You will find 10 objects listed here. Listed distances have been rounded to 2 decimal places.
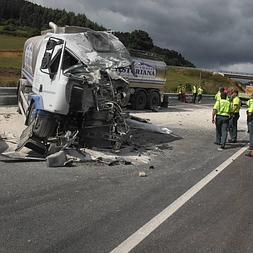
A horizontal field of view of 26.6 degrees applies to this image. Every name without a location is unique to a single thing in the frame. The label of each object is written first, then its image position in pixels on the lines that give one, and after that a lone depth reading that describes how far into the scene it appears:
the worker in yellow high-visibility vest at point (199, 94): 45.78
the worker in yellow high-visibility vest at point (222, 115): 15.48
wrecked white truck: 12.55
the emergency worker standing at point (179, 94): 43.03
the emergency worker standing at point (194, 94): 44.79
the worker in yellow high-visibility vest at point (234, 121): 17.47
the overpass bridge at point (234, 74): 109.76
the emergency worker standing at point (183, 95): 43.16
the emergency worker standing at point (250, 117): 14.73
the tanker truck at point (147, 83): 29.50
